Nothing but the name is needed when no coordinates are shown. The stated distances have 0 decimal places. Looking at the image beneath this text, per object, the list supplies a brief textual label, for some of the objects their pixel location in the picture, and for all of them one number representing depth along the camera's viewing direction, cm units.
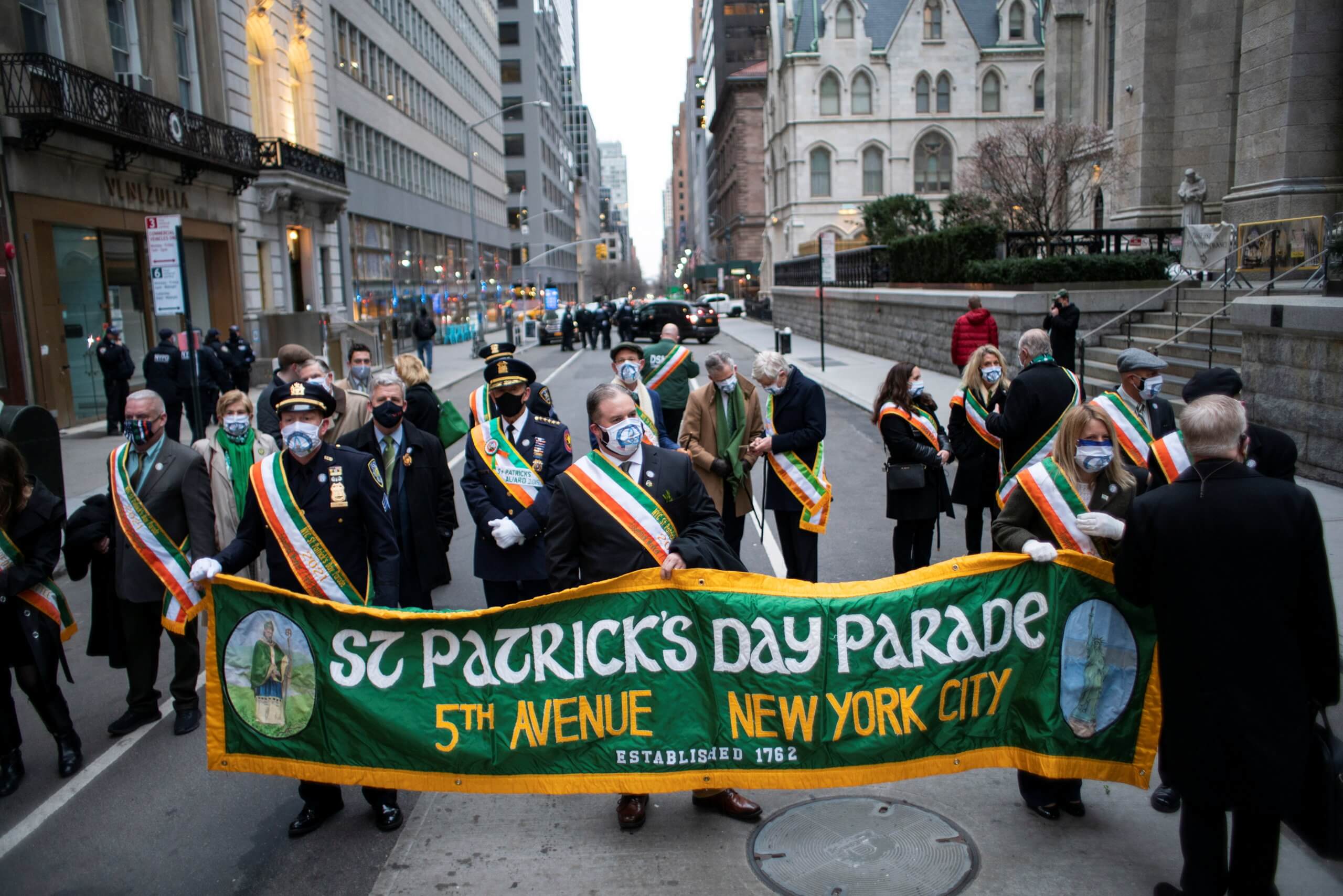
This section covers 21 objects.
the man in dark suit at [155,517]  553
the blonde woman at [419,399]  843
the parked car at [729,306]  7172
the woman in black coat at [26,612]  504
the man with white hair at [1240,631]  326
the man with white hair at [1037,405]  682
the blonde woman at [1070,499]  438
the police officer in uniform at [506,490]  565
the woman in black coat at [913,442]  721
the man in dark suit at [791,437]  718
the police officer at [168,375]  1595
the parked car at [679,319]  3856
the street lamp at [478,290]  4091
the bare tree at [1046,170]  2939
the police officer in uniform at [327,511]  483
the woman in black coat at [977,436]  768
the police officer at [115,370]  1738
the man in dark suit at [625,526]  443
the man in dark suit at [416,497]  629
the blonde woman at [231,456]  616
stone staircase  1546
